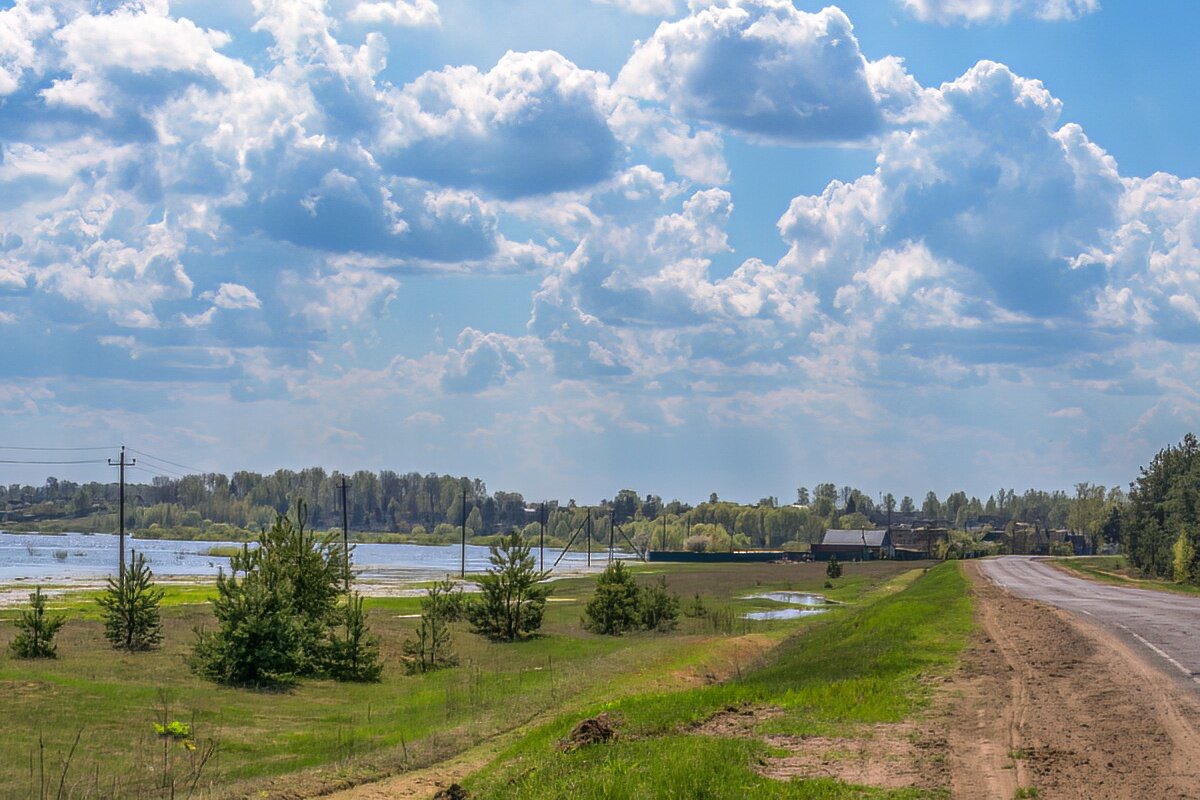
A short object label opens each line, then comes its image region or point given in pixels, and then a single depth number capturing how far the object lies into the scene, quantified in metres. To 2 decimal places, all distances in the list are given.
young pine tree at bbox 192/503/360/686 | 32.94
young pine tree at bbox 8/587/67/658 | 35.50
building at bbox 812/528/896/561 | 169.50
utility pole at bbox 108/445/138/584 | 64.88
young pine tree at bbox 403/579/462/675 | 37.97
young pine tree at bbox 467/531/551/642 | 47.47
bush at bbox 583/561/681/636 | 51.47
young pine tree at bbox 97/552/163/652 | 40.00
